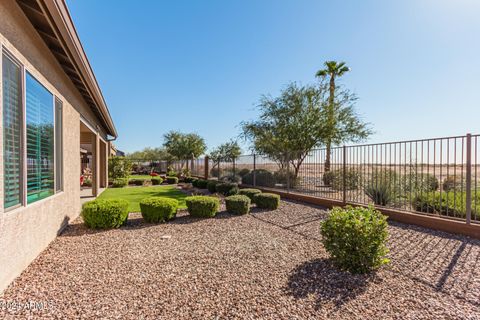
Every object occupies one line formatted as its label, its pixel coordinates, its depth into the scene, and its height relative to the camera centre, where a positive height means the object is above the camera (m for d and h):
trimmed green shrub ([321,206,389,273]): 3.17 -1.19
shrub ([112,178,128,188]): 15.23 -1.71
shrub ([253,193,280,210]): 7.97 -1.53
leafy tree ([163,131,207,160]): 29.97 +1.57
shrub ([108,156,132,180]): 16.28 -0.76
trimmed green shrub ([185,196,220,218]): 6.65 -1.45
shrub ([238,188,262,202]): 8.58 -1.36
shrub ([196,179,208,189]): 14.33 -1.68
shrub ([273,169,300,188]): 10.34 -0.95
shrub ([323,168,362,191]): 7.51 -0.75
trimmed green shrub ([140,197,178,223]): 6.07 -1.41
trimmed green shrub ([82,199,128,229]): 5.36 -1.36
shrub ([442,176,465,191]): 6.25 -0.70
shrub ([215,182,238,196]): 10.49 -1.50
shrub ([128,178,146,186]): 17.20 -1.86
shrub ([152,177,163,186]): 17.50 -1.82
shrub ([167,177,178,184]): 18.69 -1.87
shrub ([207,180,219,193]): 12.16 -1.58
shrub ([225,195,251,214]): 7.18 -1.50
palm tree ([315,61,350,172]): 13.70 +4.71
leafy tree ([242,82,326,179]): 13.84 +2.38
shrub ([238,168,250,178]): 13.34 -0.86
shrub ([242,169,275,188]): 11.62 -1.09
